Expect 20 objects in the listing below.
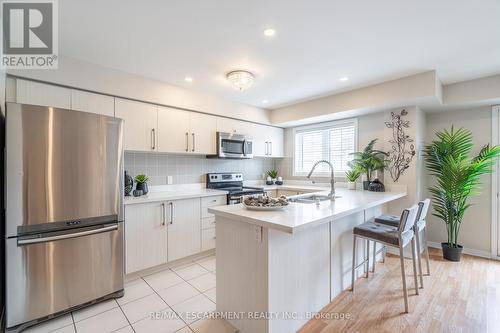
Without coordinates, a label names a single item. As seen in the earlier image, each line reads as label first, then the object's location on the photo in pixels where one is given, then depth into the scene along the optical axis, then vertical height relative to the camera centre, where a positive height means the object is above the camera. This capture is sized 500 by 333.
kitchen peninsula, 1.53 -0.77
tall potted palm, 2.86 -0.09
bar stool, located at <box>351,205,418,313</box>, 1.93 -0.64
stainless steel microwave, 3.59 +0.33
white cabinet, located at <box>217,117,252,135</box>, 3.68 +0.68
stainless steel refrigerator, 1.68 -0.39
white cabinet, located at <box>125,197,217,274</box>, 2.49 -0.83
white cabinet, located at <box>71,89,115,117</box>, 2.34 +0.68
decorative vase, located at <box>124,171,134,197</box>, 2.82 -0.24
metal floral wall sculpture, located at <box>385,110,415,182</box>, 3.17 +0.26
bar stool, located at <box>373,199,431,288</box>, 2.29 -0.61
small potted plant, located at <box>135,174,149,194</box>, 2.89 -0.25
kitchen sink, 2.53 -0.39
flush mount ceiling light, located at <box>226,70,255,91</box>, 2.61 +1.03
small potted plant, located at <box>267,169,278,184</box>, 4.67 -0.23
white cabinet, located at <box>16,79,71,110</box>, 2.07 +0.69
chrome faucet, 2.45 -0.30
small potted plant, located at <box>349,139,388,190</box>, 3.35 +0.06
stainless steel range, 3.43 -0.36
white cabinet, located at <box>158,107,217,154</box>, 3.02 +0.49
